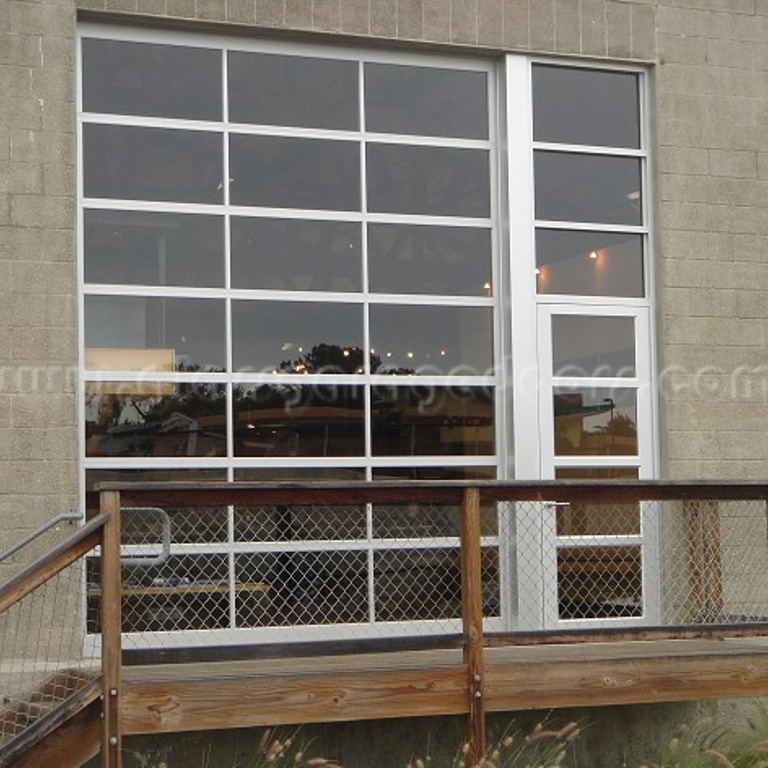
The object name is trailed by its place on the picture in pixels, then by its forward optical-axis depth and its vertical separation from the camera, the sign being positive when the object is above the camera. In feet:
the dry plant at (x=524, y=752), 24.03 -5.99
